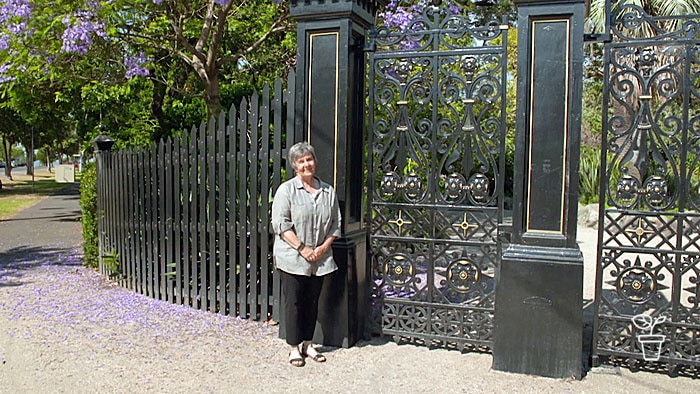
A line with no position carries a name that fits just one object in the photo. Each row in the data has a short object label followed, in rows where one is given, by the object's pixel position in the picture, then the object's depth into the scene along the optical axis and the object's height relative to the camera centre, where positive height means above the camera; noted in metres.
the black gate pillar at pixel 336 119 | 5.30 +0.36
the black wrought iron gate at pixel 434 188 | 5.08 -0.24
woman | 4.88 -0.63
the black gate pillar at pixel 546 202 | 4.60 -0.32
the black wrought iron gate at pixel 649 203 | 4.54 -0.32
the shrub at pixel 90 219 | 8.93 -0.88
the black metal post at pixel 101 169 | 8.46 -0.14
